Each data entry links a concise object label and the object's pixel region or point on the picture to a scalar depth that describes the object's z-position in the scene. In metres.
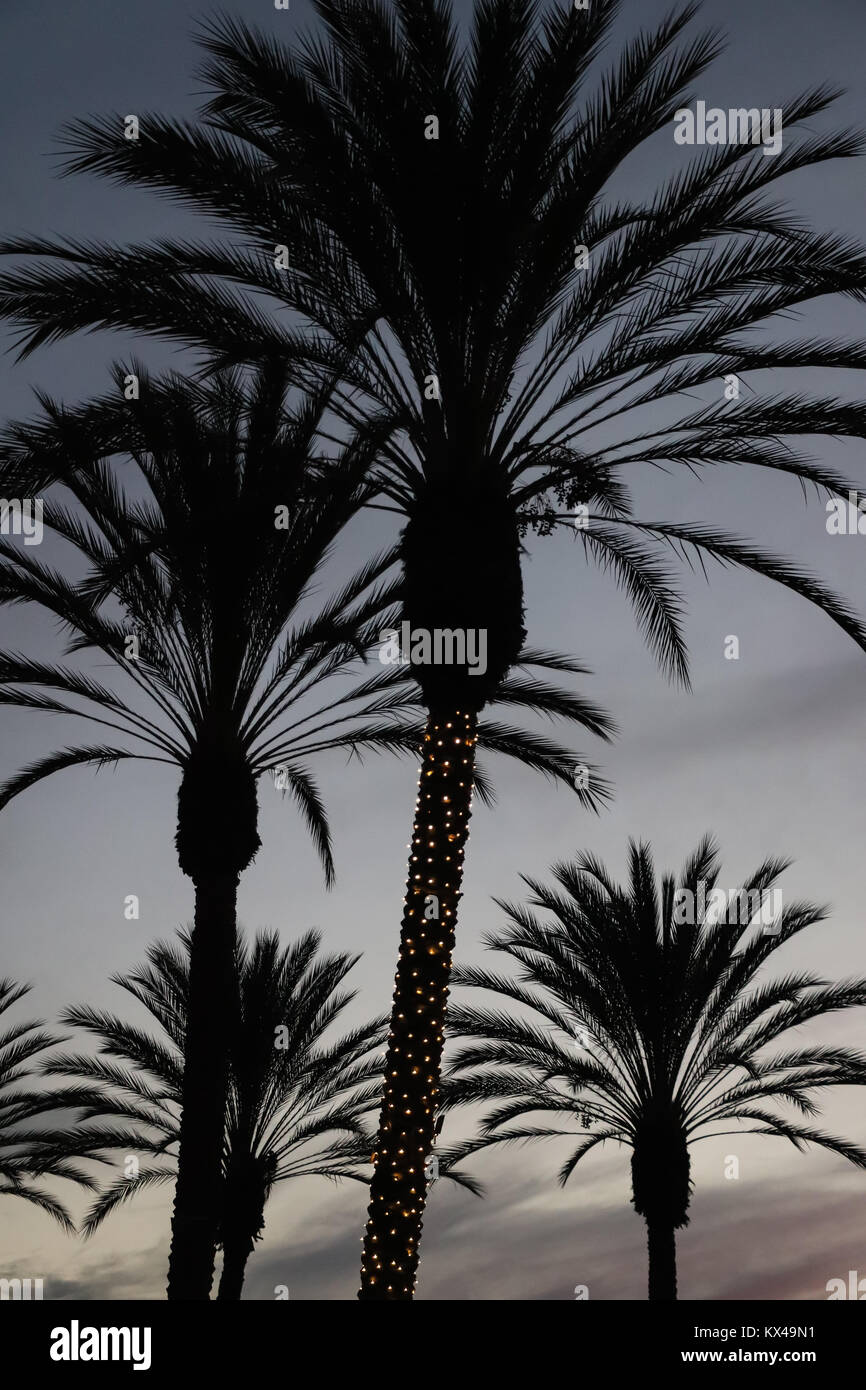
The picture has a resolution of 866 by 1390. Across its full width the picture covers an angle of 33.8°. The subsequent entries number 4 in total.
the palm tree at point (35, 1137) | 20.91
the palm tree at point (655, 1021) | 18.25
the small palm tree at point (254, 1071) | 20.14
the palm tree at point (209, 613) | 12.73
